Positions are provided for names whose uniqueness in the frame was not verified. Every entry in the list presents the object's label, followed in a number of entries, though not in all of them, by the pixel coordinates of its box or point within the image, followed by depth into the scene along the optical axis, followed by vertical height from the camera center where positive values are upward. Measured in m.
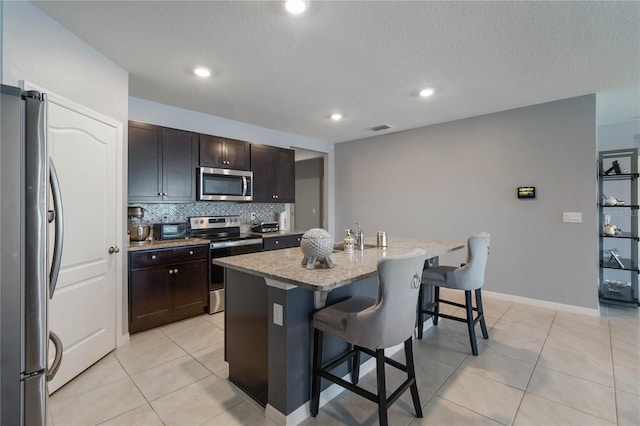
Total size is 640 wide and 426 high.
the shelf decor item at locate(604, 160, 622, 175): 3.62 +0.54
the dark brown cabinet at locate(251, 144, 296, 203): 4.44 +0.64
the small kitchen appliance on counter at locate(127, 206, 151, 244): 3.24 -0.17
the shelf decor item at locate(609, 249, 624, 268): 3.62 -0.60
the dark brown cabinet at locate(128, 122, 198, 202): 3.22 +0.60
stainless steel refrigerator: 0.95 -0.15
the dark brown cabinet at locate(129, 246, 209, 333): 2.93 -0.77
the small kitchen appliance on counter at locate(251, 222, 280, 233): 4.60 -0.22
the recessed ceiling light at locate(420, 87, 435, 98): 3.22 +1.37
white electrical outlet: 1.69 -0.60
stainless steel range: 3.51 -0.34
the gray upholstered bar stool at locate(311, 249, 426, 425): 1.54 -0.62
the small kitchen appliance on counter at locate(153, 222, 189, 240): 3.43 -0.20
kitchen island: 1.68 -0.69
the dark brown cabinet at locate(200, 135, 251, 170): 3.83 +0.84
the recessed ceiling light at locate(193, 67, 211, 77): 2.75 +1.37
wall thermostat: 3.77 +0.27
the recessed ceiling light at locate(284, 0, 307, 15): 1.84 +1.34
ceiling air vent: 4.69 +1.42
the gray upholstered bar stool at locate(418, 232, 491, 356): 2.57 -0.58
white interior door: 2.09 -0.16
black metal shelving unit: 3.63 -0.13
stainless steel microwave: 3.75 +0.40
